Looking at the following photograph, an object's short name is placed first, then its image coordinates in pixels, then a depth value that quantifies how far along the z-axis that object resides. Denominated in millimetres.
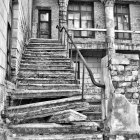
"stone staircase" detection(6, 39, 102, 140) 4219
